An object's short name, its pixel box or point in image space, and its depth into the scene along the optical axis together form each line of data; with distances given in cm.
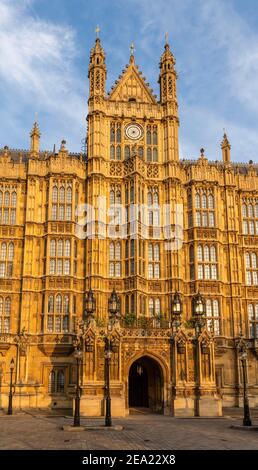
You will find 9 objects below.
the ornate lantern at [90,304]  3784
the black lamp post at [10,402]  3847
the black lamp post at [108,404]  2858
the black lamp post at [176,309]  3856
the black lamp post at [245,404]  2991
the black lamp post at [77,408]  2750
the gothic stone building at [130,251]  4322
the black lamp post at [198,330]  3744
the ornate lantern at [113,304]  3612
